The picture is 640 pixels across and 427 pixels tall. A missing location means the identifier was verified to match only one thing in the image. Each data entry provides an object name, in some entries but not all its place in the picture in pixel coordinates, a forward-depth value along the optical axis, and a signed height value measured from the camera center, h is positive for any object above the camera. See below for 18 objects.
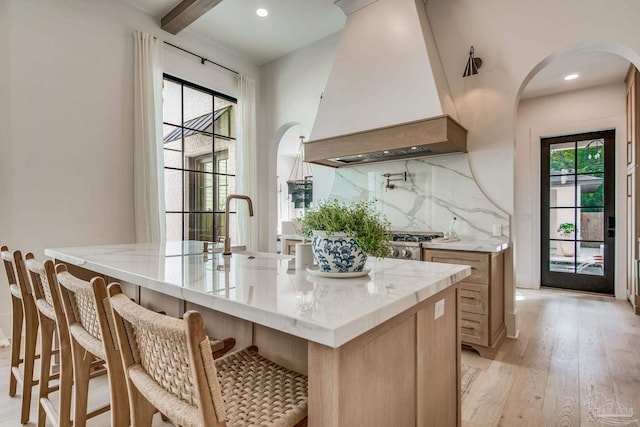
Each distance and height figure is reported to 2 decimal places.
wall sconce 3.09 +1.38
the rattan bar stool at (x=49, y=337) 1.29 -0.57
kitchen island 0.78 -0.32
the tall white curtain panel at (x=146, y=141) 3.62 +0.79
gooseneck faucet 1.96 -0.16
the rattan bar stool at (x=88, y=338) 0.95 -0.42
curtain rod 4.09 +2.04
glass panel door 4.57 -0.01
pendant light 7.03 +0.45
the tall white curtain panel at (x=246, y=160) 4.82 +0.77
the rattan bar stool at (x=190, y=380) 0.68 -0.42
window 4.18 +0.74
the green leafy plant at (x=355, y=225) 1.20 -0.05
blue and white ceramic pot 1.21 -0.15
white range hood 2.88 +1.12
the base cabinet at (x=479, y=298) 2.57 -0.69
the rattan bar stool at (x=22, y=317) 1.61 -0.55
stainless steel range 2.81 -0.32
